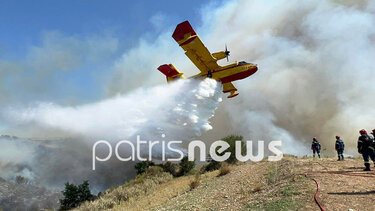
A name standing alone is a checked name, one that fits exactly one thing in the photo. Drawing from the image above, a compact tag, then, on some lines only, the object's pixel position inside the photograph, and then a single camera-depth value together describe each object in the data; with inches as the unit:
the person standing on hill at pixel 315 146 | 928.2
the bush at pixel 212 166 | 1206.3
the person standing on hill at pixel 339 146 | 729.6
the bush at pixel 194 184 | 724.9
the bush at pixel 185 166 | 1368.1
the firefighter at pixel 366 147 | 522.0
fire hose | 482.2
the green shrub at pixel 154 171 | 1295.5
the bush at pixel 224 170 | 832.9
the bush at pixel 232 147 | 1201.0
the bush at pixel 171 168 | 1420.6
